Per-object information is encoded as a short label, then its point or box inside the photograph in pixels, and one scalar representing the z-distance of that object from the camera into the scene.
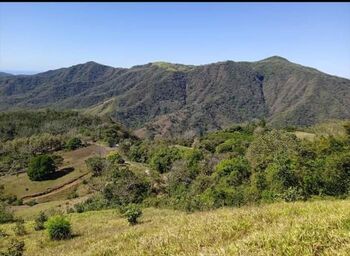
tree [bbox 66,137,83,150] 119.97
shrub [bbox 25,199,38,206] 75.74
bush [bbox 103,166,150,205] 63.31
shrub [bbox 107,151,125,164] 90.71
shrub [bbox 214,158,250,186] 58.19
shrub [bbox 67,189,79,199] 75.88
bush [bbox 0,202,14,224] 48.65
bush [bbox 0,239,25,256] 17.03
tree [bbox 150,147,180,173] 90.06
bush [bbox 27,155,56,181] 93.56
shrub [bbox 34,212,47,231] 35.31
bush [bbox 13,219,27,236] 32.88
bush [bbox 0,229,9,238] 32.76
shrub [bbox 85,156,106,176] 88.69
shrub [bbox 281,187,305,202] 16.68
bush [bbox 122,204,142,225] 22.66
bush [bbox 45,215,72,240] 25.64
